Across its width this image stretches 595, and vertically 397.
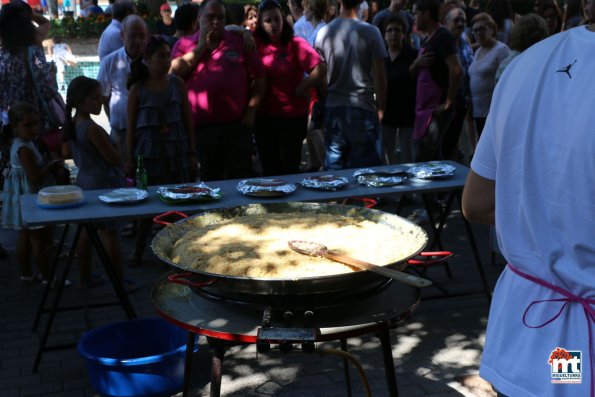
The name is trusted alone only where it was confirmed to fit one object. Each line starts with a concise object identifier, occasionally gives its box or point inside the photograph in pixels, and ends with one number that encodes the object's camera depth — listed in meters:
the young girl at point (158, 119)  5.88
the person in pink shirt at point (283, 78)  6.69
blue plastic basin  3.92
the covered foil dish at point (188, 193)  4.60
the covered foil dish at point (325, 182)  4.89
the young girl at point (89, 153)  5.26
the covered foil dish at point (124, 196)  4.60
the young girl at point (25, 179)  5.43
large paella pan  2.44
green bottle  5.07
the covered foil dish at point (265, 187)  4.75
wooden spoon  2.31
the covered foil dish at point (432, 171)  5.11
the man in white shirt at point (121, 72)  7.02
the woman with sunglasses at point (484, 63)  8.13
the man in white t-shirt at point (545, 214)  1.80
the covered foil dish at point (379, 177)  4.96
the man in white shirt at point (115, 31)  8.12
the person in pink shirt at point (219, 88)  6.28
